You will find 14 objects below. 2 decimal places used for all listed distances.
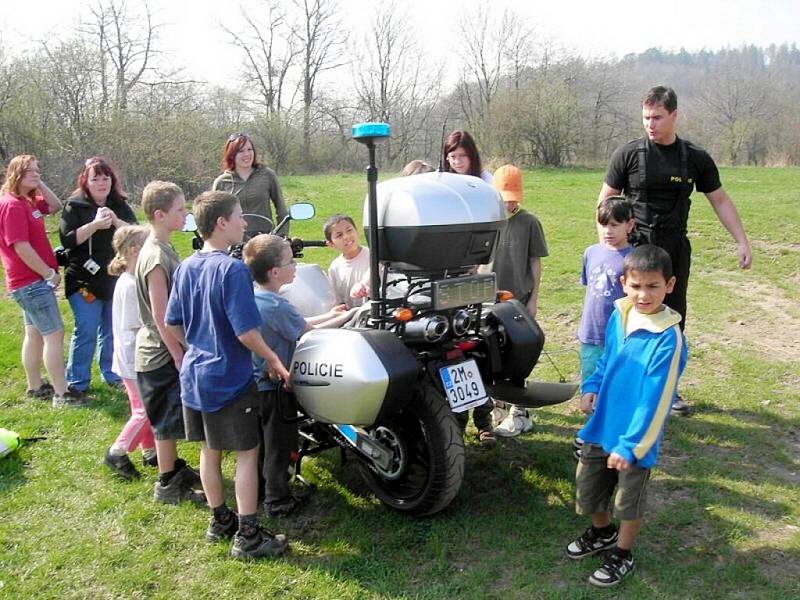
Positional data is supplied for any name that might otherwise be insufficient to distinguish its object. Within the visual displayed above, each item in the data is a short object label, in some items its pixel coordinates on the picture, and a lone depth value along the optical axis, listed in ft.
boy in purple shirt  11.97
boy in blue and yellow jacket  8.27
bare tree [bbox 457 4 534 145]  133.80
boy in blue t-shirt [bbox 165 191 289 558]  9.04
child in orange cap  13.64
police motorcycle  9.35
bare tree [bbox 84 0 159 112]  64.03
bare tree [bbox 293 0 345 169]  118.21
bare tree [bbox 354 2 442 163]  122.11
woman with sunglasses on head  17.28
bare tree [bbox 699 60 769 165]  110.11
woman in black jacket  15.92
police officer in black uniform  13.66
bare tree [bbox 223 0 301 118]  115.96
